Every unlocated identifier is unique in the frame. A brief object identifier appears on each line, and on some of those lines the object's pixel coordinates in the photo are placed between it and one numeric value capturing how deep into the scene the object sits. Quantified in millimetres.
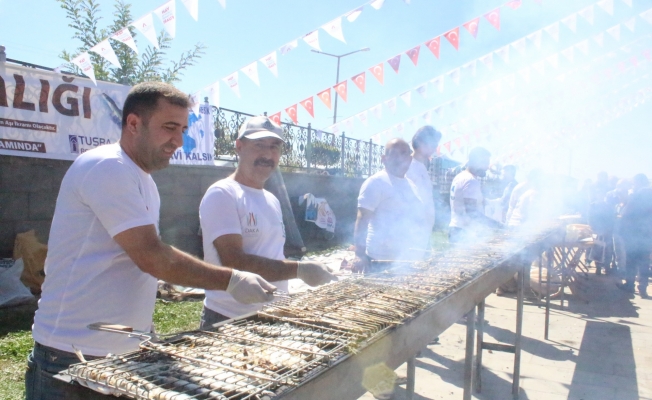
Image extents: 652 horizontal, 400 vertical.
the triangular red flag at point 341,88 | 10305
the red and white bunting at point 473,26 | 8742
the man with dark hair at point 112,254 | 1618
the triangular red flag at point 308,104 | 10320
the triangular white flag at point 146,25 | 6105
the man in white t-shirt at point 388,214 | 4121
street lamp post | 21081
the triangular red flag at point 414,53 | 9430
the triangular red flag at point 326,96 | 10266
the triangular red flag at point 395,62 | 9609
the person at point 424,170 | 4453
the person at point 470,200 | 5488
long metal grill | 1166
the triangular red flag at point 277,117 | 9758
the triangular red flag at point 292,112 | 10344
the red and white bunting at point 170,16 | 6004
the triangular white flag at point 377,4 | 7293
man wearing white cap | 2291
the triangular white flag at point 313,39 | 7684
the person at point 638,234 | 8516
